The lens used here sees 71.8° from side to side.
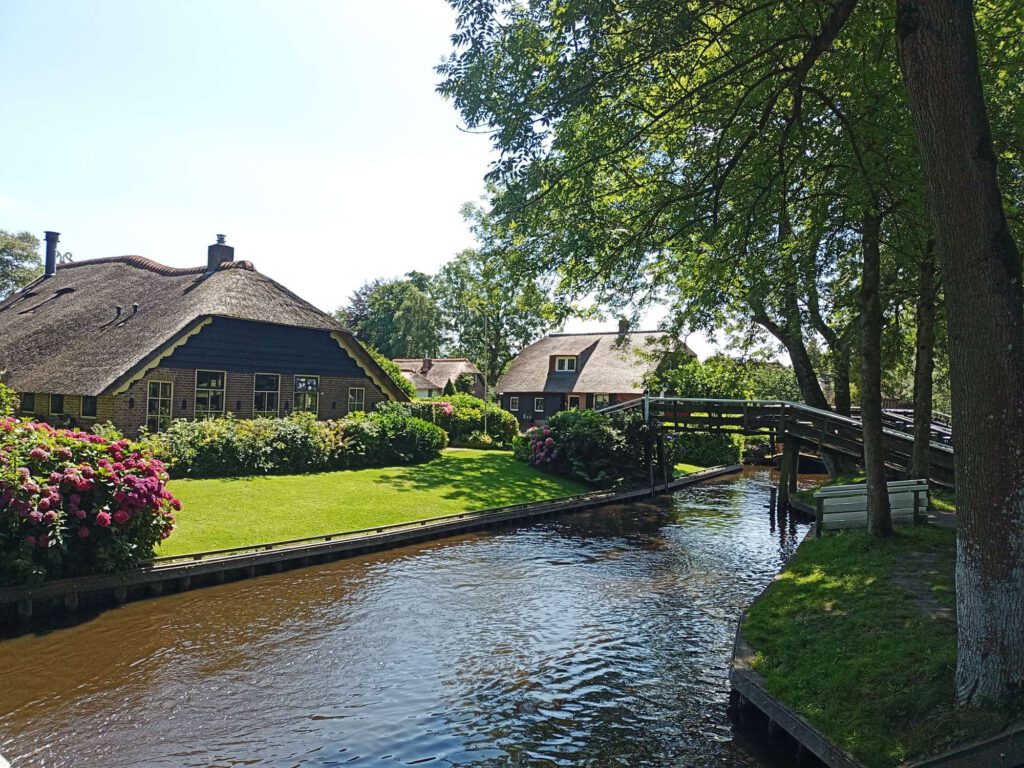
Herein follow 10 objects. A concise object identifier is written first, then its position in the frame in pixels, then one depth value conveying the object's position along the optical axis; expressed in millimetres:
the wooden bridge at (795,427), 18859
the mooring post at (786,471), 22047
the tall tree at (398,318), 64562
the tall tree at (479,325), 63125
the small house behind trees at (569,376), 46688
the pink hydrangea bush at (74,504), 10539
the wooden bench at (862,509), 14180
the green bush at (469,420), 31578
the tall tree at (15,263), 56281
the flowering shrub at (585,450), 25891
